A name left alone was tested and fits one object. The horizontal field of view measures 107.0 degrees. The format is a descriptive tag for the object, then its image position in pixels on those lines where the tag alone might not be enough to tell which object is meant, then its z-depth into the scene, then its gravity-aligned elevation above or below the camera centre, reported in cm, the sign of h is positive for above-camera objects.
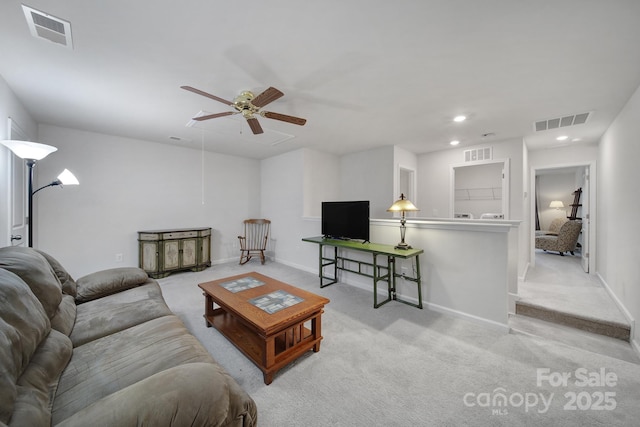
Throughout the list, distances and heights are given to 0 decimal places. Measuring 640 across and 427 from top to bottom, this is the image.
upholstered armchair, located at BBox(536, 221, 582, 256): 571 -70
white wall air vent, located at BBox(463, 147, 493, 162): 440 +109
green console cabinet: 421 -74
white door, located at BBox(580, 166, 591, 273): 443 -24
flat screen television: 356 -15
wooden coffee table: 177 -87
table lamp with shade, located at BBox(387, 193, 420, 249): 311 +2
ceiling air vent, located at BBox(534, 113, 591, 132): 311 +124
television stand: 301 -82
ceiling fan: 215 +101
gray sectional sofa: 84 -74
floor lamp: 202 +53
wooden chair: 574 -61
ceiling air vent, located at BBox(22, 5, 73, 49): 152 +126
